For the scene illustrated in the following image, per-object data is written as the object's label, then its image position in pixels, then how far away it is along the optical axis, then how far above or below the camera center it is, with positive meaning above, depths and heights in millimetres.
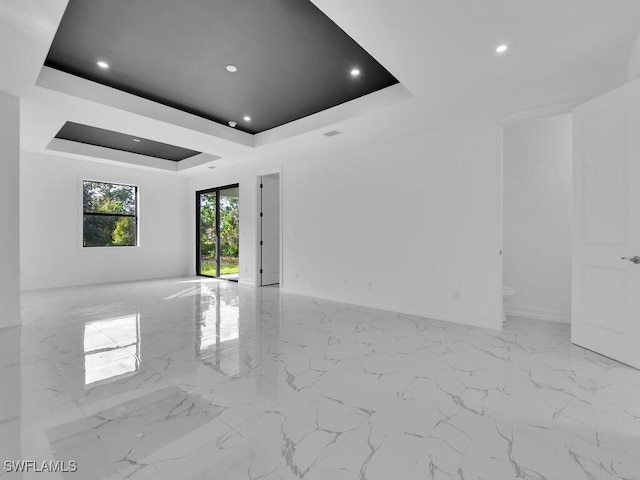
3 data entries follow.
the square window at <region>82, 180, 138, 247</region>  6694 +591
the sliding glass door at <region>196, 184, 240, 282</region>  7473 +205
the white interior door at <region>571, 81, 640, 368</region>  2629 +126
